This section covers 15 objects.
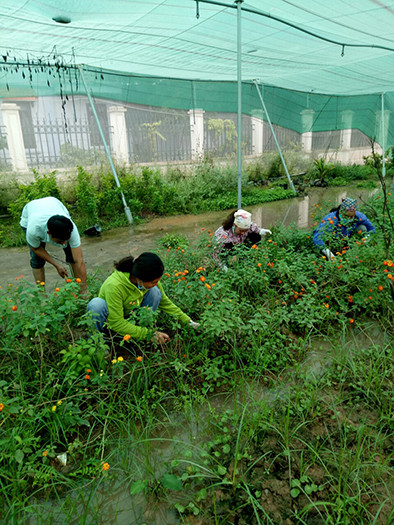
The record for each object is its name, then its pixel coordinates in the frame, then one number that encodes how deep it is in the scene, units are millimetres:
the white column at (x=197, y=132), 9812
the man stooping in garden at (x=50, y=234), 3075
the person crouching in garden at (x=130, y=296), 2314
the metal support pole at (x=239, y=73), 3895
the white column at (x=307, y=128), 12602
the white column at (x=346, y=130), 13469
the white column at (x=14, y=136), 7348
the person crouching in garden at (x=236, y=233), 3665
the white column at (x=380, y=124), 13195
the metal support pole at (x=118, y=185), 7277
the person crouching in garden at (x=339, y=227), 3828
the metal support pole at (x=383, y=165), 11118
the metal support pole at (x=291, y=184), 10248
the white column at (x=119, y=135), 8562
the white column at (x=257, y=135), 11461
